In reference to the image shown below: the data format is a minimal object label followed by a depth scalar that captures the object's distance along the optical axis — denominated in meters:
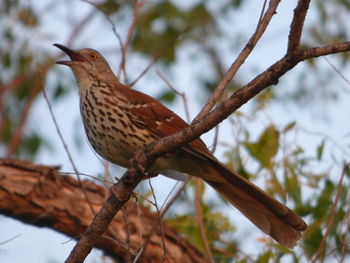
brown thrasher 7.95
